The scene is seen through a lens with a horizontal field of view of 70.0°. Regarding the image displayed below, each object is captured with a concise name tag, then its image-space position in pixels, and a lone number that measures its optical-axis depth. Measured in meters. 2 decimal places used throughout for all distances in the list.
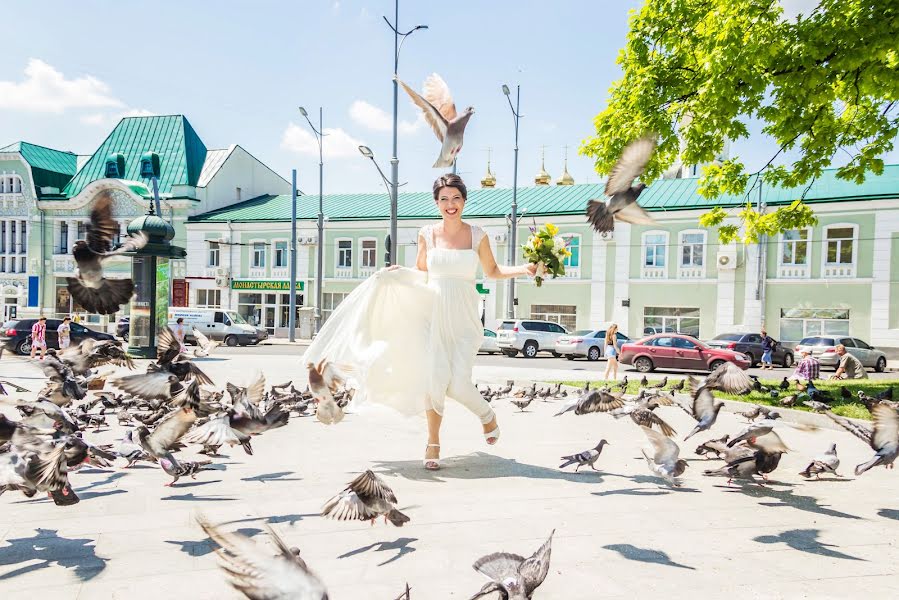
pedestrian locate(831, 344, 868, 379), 16.91
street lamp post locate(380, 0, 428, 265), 24.83
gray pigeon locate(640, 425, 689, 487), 4.54
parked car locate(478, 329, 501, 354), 30.87
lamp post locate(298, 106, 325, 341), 37.25
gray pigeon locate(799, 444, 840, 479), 5.04
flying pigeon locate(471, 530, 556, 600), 2.49
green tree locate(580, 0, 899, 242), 10.47
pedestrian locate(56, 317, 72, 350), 21.03
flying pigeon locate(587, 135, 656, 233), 4.72
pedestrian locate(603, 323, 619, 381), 17.83
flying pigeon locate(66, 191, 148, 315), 4.30
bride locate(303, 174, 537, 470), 5.50
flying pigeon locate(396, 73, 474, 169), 6.16
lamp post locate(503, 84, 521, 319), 34.25
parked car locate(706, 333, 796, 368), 27.34
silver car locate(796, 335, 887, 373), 26.63
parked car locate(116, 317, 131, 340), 23.55
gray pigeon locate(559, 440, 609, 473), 5.09
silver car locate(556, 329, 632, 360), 29.39
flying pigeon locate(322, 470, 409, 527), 3.50
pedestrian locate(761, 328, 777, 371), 25.05
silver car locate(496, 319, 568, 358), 30.83
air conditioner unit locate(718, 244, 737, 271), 32.44
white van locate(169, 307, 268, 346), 33.34
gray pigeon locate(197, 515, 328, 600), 2.24
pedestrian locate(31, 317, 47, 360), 20.80
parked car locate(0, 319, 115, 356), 28.27
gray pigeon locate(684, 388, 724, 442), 5.15
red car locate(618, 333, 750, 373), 23.52
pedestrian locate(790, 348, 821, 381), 14.41
